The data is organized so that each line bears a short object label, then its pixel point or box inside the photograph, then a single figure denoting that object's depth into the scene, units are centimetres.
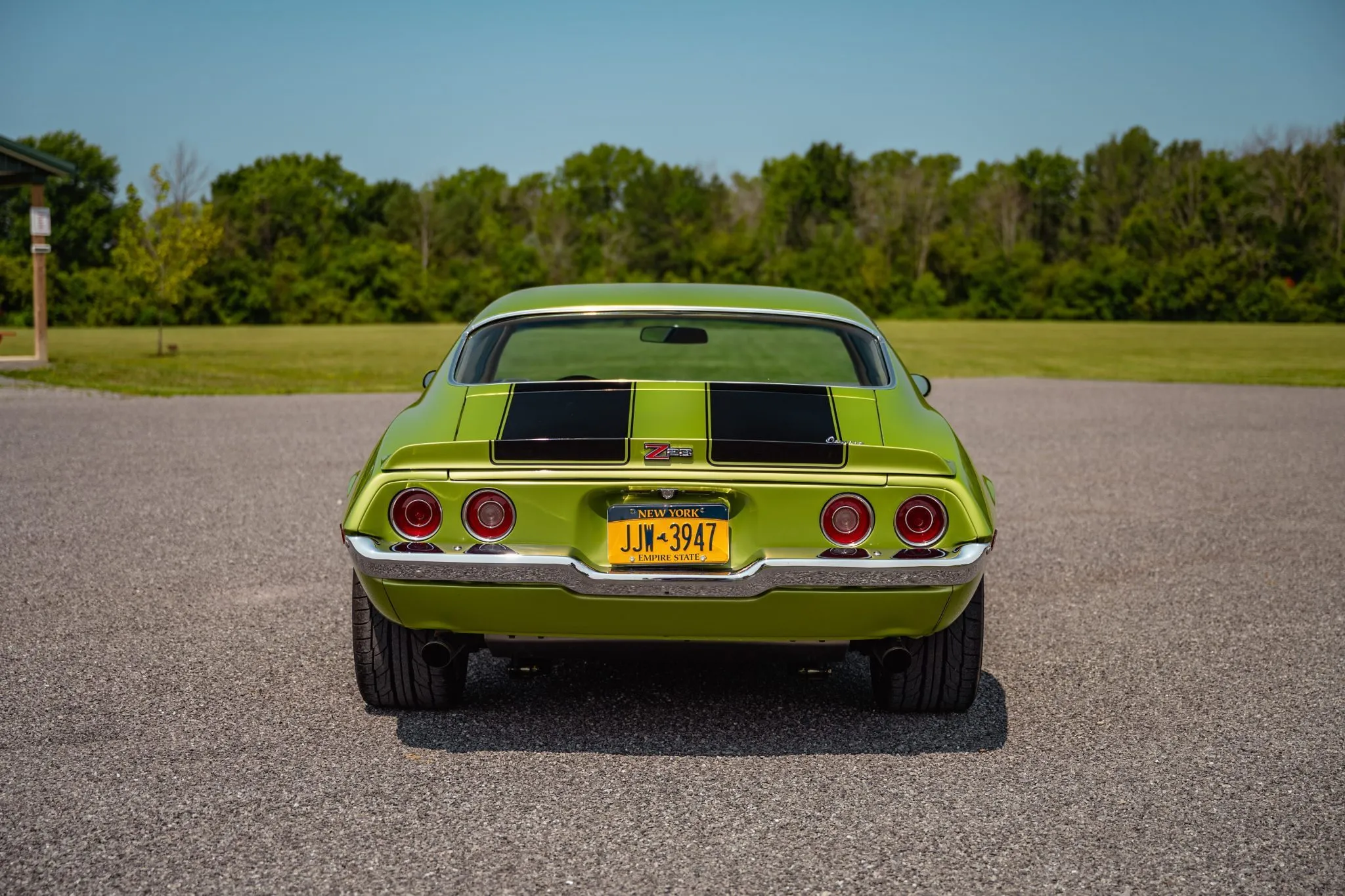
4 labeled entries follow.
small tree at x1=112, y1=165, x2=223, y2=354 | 3266
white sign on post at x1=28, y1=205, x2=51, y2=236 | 2097
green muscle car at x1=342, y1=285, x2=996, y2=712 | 351
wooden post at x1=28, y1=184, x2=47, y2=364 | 2100
